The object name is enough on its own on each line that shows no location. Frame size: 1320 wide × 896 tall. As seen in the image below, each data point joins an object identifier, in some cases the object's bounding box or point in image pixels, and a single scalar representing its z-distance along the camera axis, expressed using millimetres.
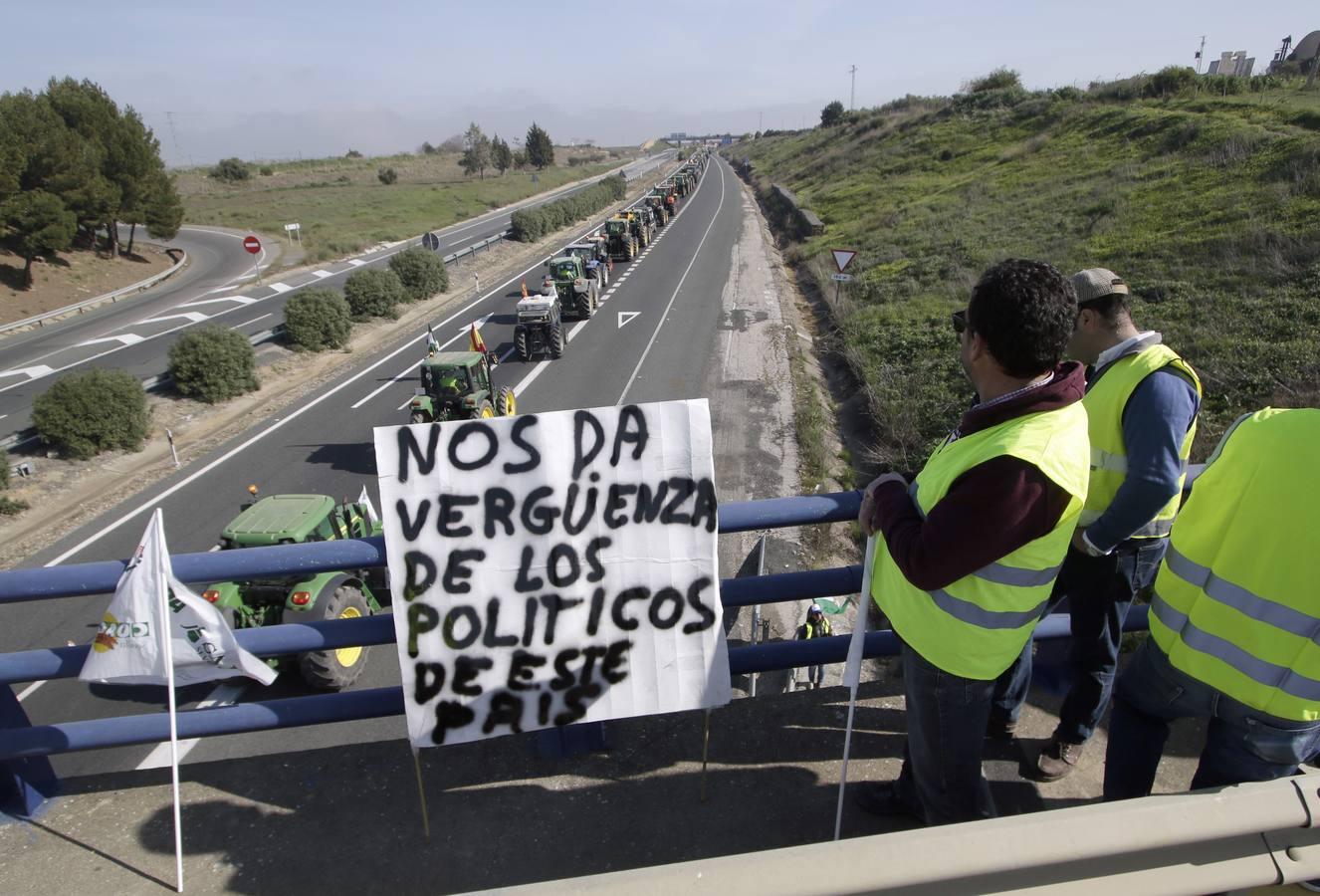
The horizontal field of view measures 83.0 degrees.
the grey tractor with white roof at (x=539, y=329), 21641
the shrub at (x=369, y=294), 26766
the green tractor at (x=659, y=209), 52184
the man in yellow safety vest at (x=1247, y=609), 2109
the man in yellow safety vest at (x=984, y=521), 2018
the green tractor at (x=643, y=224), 41531
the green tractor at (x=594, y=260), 30953
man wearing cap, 2791
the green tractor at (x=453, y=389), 14172
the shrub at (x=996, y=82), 55781
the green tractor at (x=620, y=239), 39062
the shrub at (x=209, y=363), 18562
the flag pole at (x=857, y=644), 2580
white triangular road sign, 21844
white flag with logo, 2637
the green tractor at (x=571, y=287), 27047
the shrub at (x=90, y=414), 15180
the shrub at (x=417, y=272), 30234
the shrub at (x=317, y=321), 23078
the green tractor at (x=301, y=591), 7250
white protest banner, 2645
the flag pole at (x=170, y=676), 2543
